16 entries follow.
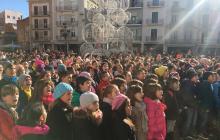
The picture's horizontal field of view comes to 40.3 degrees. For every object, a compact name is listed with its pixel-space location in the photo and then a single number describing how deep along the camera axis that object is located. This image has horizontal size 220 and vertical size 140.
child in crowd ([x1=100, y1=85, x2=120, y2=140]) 3.78
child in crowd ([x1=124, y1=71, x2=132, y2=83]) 6.61
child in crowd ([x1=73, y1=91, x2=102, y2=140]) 3.53
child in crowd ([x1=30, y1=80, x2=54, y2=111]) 3.92
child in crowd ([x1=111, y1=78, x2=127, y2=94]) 5.04
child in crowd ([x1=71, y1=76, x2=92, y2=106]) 4.70
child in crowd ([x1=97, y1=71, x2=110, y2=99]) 6.39
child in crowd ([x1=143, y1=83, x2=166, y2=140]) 4.45
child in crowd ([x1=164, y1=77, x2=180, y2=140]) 5.47
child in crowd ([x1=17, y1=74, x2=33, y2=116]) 5.16
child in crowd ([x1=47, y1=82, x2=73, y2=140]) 3.59
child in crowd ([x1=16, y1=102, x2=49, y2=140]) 3.49
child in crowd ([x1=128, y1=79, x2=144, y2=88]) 4.79
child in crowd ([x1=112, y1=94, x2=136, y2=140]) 3.80
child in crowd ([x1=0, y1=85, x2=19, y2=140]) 3.08
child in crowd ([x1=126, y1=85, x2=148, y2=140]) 4.35
